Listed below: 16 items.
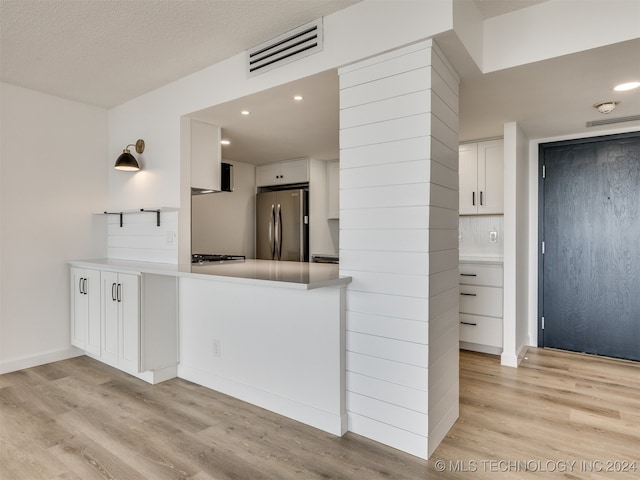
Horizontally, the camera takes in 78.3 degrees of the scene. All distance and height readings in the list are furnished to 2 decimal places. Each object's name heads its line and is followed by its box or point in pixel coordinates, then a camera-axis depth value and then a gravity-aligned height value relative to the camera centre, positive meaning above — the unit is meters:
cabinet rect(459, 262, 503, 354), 3.68 -0.67
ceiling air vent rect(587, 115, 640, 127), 3.25 +0.99
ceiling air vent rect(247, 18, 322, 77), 2.33 +1.19
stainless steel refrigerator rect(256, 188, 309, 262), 4.96 +0.17
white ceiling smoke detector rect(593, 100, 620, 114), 2.88 +0.97
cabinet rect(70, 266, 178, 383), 2.89 -0.64
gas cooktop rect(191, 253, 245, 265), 3.36 -0.18
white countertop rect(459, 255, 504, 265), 3.81 -0.22
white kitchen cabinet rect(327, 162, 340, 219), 5.18 +0.63
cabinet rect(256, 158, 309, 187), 5.02 +0.87
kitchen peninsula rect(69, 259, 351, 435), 2.23 -0.61
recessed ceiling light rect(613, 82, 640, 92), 2.52 +0.98
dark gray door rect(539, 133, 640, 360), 3.60 -0.08
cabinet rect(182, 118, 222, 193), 3.27 +0.75
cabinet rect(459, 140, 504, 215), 3.95 +0.61
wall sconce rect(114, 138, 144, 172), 3.32 +0.65
